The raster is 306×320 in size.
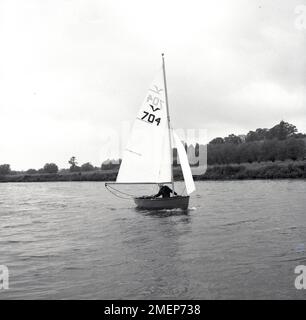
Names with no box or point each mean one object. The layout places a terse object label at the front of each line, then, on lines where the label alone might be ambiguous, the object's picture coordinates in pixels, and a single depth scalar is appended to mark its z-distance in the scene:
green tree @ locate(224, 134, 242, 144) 183.25
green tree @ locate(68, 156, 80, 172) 174.75
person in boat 27.81
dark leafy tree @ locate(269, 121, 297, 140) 155.38
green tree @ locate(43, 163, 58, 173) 179.12
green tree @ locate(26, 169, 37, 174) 181.18
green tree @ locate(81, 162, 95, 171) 171.16
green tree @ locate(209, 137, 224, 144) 178.50
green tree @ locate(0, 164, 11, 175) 172.38
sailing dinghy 29.11
